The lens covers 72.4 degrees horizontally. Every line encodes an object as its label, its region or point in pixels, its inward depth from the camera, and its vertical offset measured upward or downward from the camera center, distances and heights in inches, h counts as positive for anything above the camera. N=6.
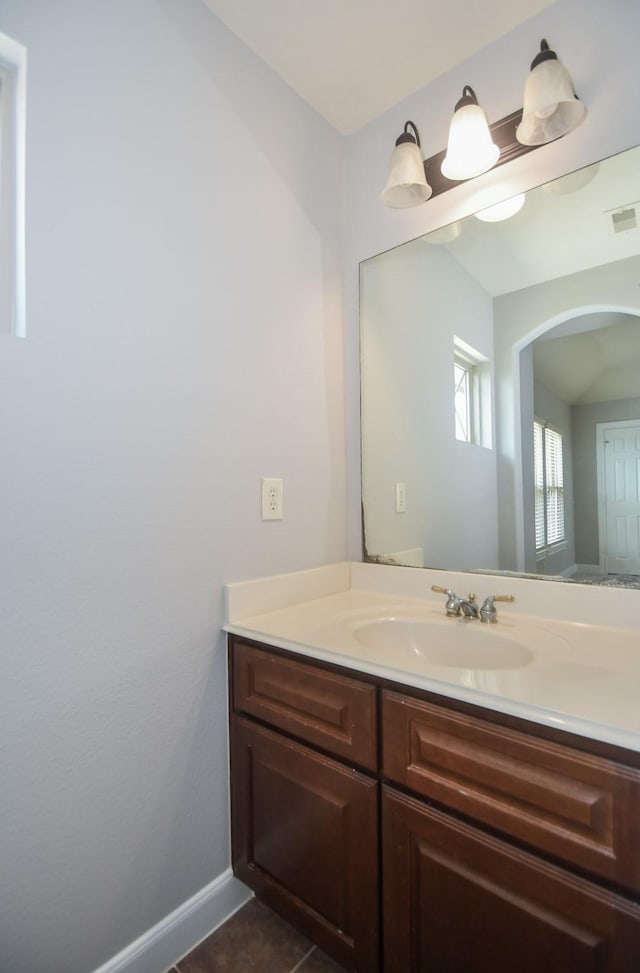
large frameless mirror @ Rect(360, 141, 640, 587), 43.9 +13.3
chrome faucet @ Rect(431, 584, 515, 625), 46.7 -11.8
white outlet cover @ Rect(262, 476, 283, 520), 52.3 +0.5
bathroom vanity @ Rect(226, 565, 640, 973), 25.2 -21.3
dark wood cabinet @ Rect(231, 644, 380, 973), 35.2 -27.4
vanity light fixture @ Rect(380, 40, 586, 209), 41.1 +38.0
